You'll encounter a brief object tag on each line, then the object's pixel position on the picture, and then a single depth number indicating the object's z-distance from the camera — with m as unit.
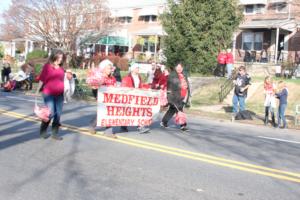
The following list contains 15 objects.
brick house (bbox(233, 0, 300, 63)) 35.16
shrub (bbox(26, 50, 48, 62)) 47.67
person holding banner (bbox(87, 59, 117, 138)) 9.90
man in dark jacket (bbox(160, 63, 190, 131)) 11.79
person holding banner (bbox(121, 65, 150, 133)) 10.66
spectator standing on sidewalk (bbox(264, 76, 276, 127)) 15.17
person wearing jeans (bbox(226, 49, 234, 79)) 24.22
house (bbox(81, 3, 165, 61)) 45.92
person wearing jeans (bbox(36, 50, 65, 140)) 9.27
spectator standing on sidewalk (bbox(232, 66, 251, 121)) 16.12
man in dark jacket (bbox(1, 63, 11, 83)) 26.69
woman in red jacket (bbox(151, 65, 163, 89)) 13.29
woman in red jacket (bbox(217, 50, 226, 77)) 24.52
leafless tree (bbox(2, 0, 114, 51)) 38.56
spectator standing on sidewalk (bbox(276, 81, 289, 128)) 14.83
